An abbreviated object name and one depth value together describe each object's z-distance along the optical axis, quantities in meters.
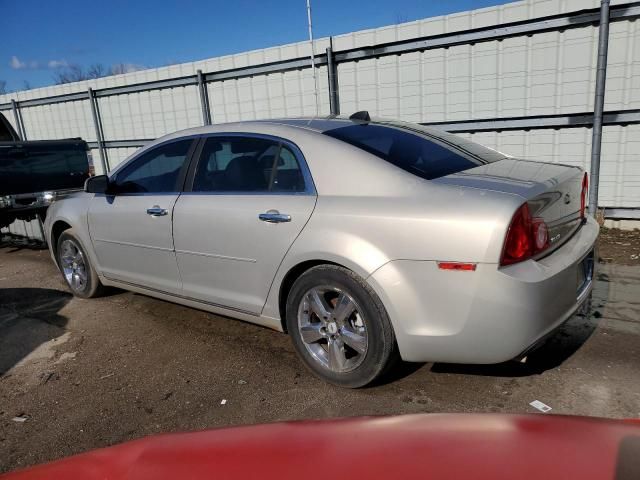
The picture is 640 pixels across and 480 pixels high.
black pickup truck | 7.30
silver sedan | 2.56
